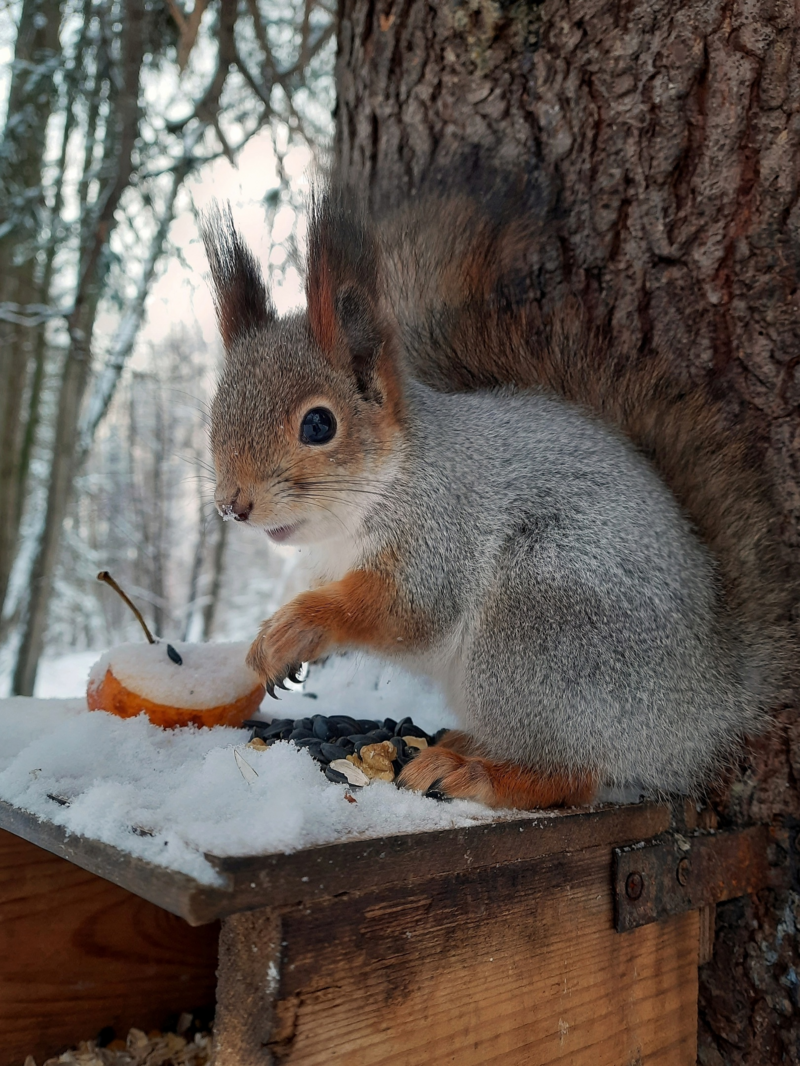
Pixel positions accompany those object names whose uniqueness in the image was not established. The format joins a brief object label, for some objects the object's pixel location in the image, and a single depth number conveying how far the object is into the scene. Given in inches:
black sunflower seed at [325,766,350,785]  11.4
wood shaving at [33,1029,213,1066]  13.1
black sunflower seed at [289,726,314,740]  13.0
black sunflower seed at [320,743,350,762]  12.2
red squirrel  12.1
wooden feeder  9.2
